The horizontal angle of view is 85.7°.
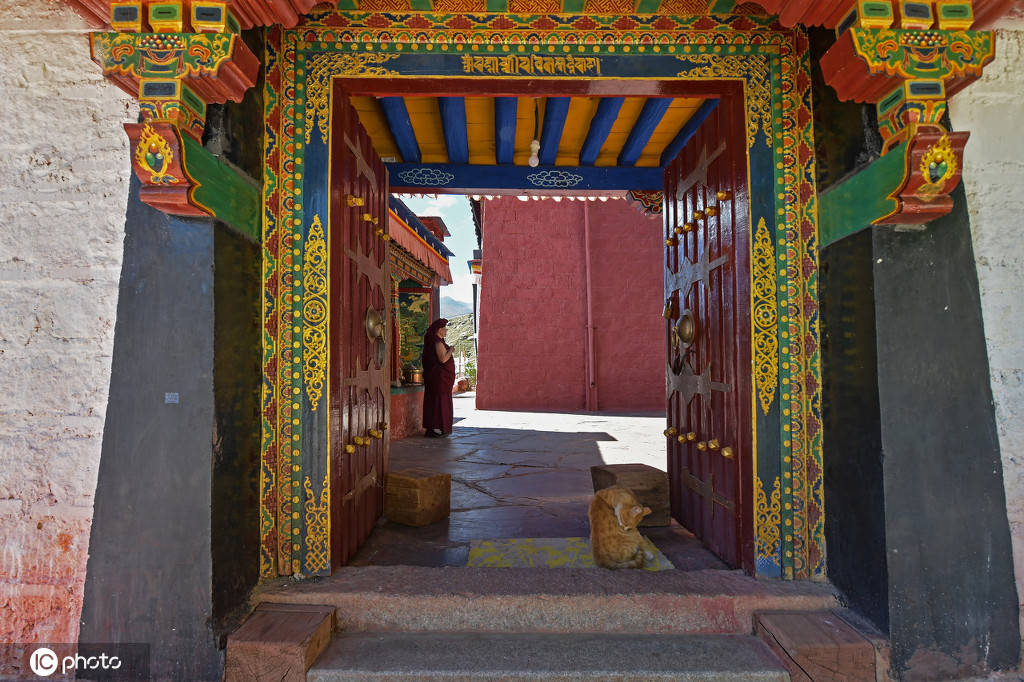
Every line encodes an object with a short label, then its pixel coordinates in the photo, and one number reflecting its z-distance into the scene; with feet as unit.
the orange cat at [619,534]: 8.52
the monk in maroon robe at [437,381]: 24.61
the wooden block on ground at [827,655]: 6.47
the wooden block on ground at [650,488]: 11.23
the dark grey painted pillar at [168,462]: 6.62
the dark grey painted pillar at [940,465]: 6.60
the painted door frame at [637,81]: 8.11
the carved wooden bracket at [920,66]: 6.16
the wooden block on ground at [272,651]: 6.49
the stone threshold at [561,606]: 7.55
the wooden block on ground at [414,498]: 11.30
